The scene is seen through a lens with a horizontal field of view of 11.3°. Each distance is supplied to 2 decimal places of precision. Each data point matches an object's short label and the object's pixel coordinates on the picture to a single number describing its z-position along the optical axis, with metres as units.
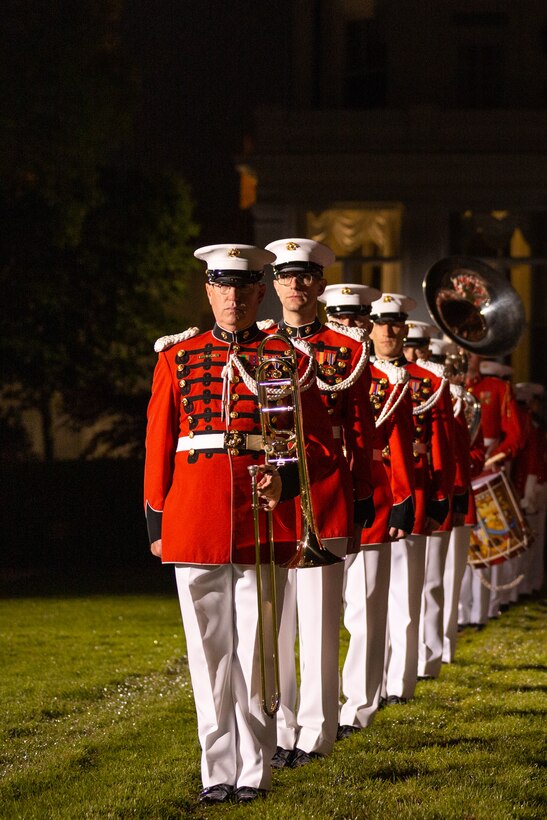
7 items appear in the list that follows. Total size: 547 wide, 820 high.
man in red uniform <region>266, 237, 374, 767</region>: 12.91
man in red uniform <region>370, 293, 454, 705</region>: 16.21
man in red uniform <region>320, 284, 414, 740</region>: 14.57
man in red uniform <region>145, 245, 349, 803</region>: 11.42
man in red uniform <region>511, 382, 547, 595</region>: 26.21
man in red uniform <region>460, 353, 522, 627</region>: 23.61
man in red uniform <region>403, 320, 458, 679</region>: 17.92
